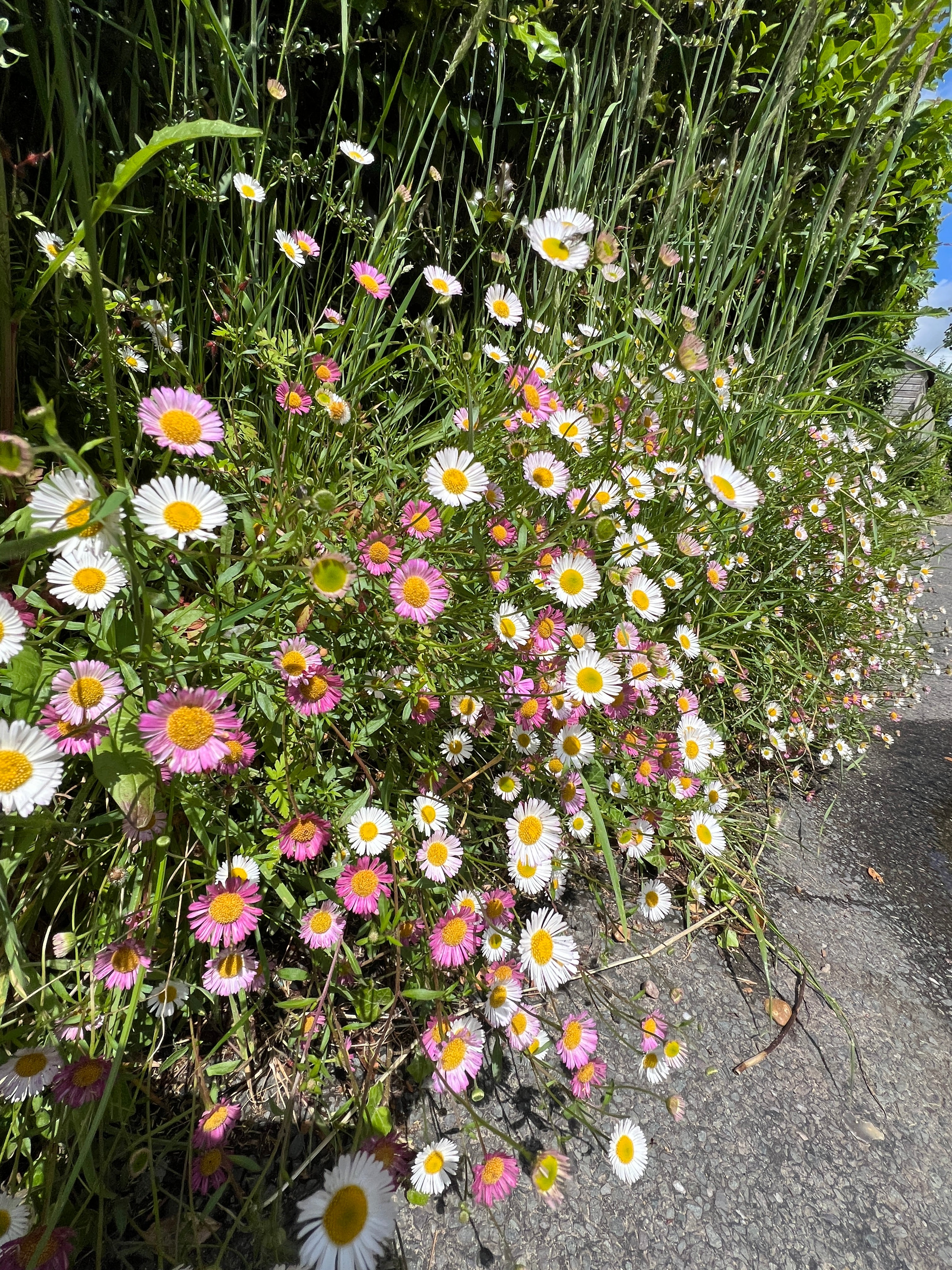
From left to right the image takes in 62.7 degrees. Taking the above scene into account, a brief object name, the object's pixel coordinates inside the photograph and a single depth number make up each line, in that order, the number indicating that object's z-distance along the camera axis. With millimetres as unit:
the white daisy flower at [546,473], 266
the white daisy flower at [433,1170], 191
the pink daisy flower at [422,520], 250
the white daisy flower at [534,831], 240
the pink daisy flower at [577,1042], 216
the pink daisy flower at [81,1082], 172
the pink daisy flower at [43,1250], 159
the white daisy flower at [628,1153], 212
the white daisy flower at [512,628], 249
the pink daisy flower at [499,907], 222
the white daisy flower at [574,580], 260
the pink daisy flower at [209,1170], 181
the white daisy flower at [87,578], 193
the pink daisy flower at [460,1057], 201
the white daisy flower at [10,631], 176
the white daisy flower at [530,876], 241
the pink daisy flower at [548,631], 249
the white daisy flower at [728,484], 267
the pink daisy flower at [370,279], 291
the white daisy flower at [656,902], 275
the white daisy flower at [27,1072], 174
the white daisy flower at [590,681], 255
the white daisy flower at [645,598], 295
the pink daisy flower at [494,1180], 189
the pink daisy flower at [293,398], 262
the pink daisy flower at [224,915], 195
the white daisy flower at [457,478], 252
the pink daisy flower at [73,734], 185
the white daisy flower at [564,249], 269
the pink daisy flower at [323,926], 210
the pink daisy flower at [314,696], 214
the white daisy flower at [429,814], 235
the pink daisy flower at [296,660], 214
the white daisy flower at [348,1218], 161
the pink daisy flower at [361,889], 213
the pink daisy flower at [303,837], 209
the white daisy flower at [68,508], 159
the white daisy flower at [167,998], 197
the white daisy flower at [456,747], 253
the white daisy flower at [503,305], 320
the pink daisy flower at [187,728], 173
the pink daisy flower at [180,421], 185
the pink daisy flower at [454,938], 211
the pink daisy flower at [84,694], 187
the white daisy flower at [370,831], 222
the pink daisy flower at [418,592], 231
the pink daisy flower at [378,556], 244
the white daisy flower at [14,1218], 164
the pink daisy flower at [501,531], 267
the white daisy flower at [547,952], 219
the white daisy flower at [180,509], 184
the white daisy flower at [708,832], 301
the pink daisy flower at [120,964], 188
